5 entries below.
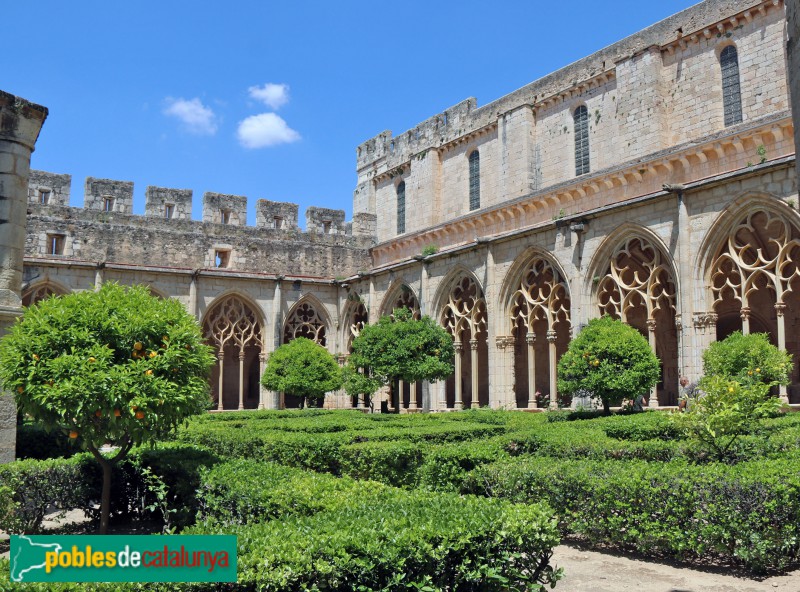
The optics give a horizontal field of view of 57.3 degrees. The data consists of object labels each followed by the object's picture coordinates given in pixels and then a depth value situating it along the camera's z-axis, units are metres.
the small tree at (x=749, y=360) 10.87
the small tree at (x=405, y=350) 16.11
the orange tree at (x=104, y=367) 5.92
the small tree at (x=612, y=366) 12.57
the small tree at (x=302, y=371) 19.75
